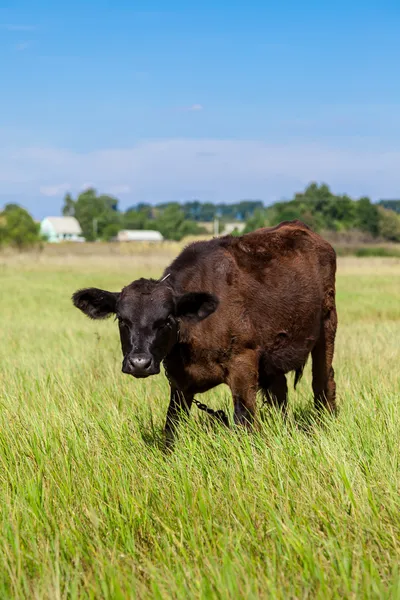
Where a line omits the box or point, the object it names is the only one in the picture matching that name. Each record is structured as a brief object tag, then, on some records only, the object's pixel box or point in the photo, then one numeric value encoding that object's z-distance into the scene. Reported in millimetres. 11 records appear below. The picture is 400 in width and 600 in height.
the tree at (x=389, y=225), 85125
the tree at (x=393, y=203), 145500
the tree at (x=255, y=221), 96975
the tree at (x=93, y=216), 134875
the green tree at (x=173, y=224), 133750
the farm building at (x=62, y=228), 160500
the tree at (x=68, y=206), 173750
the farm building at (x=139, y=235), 150375
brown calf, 5680
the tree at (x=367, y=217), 90562
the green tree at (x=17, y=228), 73000
